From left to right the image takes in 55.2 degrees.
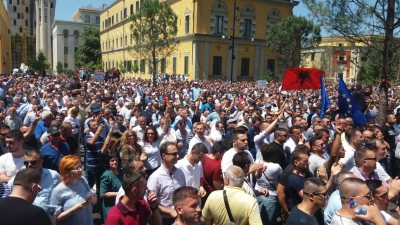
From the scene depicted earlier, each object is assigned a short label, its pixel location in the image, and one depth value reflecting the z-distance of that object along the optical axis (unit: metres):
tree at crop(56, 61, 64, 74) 69.12
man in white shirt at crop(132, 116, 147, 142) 7.70
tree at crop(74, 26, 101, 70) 75.88
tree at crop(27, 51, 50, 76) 58.53
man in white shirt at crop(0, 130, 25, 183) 4.93
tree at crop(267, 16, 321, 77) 36.03
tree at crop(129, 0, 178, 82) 30.55
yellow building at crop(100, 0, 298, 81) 40.78
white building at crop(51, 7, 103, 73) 88.25
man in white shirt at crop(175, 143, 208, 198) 5.32
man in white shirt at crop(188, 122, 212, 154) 7.25
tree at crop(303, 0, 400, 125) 9.96
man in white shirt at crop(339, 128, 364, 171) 5.61
